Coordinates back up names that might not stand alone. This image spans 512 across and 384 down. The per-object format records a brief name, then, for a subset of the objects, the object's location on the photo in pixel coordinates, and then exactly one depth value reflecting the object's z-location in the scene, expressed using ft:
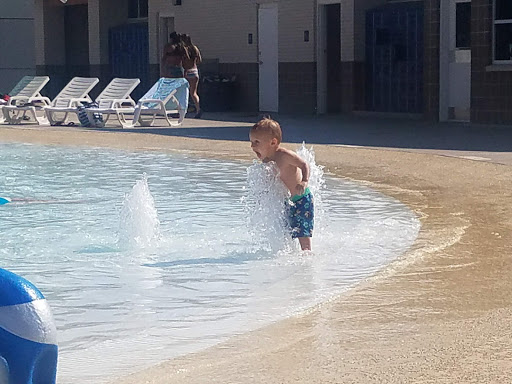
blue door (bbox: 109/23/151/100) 97.04
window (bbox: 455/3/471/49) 64.59
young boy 22.86
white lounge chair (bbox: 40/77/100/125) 69.29
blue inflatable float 10.21
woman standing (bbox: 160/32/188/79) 71.19
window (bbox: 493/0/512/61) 60.70
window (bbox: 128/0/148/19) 100.63
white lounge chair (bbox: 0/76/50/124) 73.34
